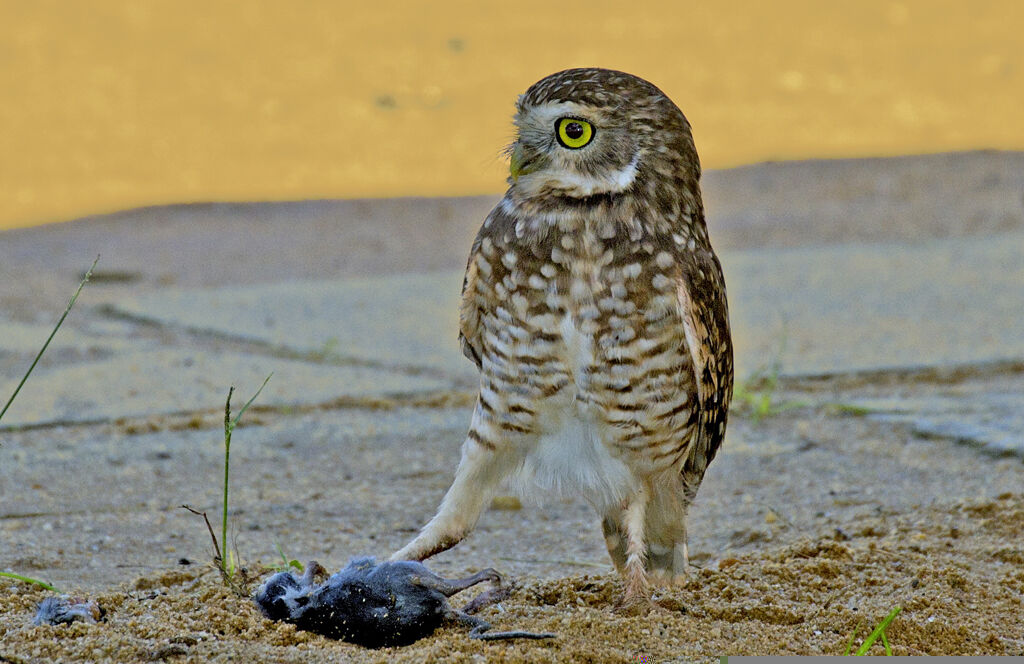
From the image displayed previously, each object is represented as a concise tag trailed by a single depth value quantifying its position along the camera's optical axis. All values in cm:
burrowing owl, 570
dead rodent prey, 509
